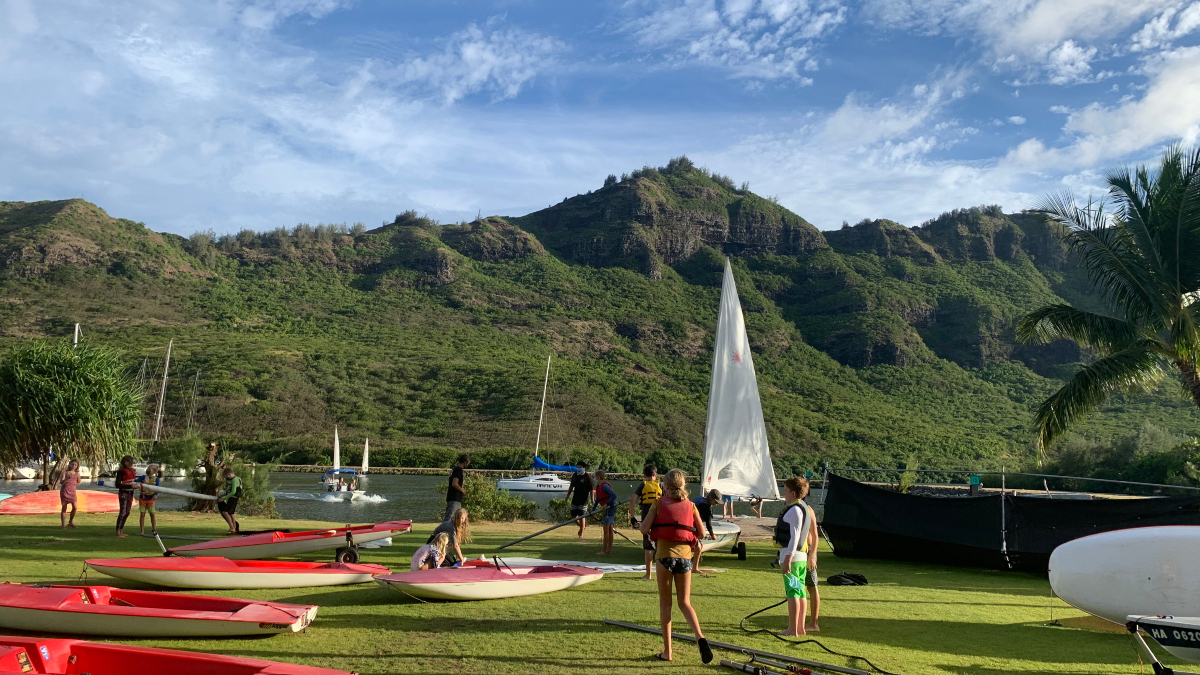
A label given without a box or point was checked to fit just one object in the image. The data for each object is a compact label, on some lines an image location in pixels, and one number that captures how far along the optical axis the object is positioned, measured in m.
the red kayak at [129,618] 6.86
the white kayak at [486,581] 8.78
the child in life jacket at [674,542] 6.48
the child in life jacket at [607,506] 13.97
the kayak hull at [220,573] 9.10
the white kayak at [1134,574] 7.48
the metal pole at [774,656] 6.17
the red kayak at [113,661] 5.23
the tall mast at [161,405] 49.42
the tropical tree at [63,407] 20.11
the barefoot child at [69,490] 16.30
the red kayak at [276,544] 11.30
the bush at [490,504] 21.89
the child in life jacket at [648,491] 12.15
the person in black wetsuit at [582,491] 15.39
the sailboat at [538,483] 48.84
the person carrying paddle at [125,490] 14.58
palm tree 15.12
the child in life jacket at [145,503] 14.45
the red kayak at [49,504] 18.66
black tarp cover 12.20
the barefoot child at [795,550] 7.43
